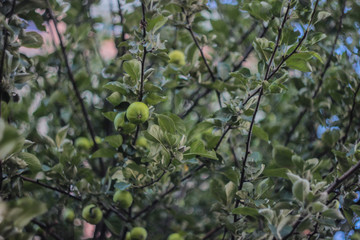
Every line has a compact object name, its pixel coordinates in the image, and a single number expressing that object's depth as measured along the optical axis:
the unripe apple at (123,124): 2.13
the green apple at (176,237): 2.30
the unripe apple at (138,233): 2.22
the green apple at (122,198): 2.20
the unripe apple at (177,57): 2.36
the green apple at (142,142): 2.33
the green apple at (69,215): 2.36
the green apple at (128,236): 2.25
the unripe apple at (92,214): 2.22
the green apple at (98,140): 2.38
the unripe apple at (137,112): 2.08
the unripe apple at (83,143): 2.41
